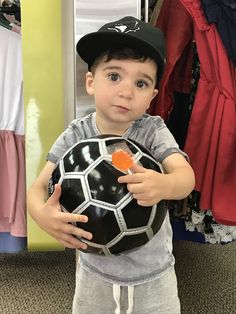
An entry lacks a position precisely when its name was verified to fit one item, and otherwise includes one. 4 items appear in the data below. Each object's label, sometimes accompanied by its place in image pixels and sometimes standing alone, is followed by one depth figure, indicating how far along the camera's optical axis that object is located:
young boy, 0.97
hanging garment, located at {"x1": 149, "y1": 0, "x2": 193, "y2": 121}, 1.36
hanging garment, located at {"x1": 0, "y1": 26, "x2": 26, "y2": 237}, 1.46
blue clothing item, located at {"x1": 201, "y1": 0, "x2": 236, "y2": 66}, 1.22
